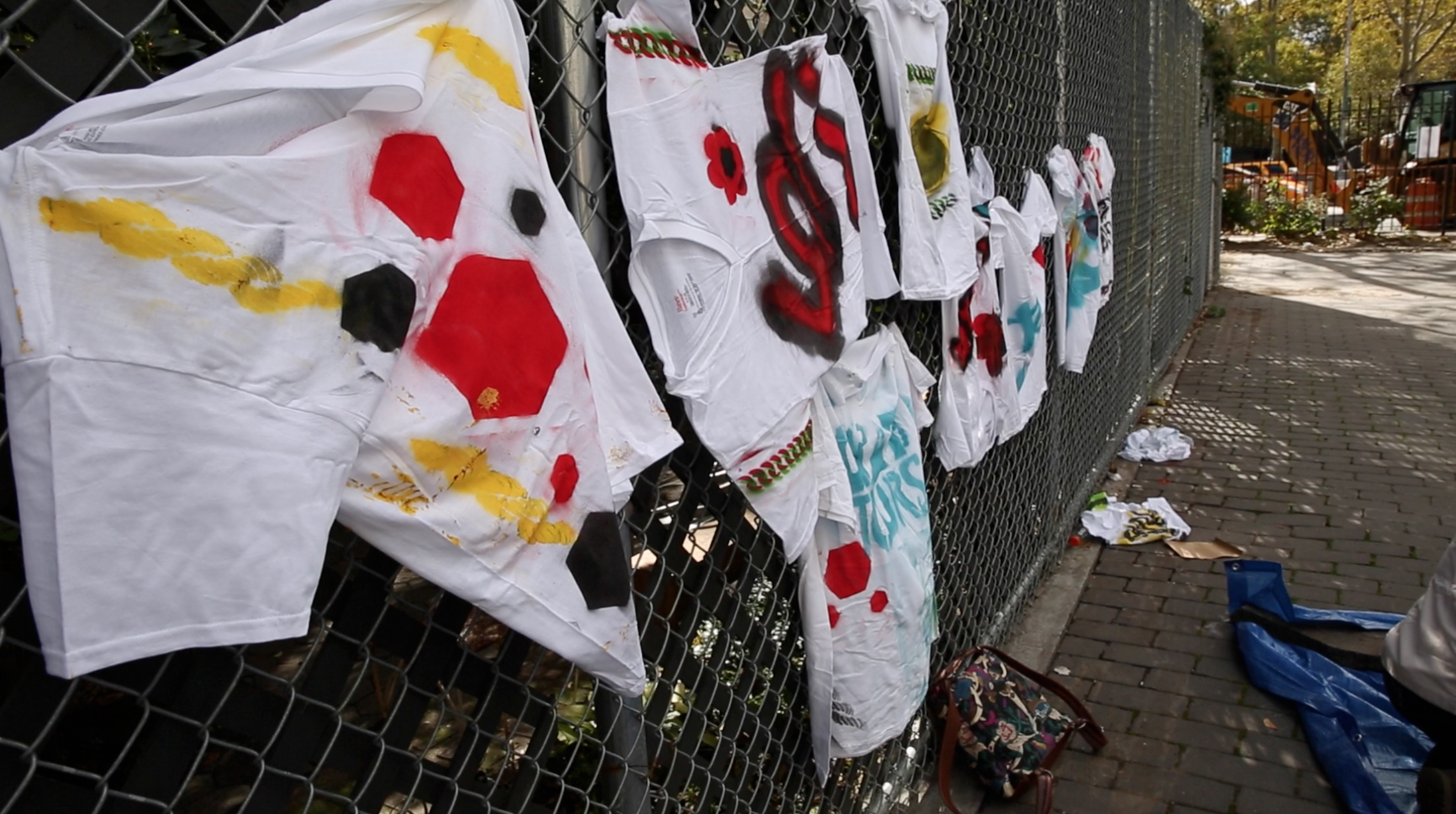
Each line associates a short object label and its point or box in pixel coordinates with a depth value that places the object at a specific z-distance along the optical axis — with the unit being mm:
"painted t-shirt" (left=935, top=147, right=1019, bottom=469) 2924
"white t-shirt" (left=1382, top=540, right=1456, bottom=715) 2371
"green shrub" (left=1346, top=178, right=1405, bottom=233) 16781
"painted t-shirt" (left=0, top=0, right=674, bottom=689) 873
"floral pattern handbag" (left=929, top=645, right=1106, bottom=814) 2951
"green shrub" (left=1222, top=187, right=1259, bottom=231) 18078
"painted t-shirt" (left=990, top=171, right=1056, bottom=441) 3256
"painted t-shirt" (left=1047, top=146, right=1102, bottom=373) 3984
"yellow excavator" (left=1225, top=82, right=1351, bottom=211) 19172
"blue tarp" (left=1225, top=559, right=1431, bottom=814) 2881
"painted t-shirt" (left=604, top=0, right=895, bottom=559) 1568
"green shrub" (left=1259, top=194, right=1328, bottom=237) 17328
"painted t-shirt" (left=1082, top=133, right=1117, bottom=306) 4426
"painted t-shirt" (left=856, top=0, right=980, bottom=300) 2375
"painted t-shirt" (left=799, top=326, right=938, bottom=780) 2232
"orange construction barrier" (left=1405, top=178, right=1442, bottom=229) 16719
